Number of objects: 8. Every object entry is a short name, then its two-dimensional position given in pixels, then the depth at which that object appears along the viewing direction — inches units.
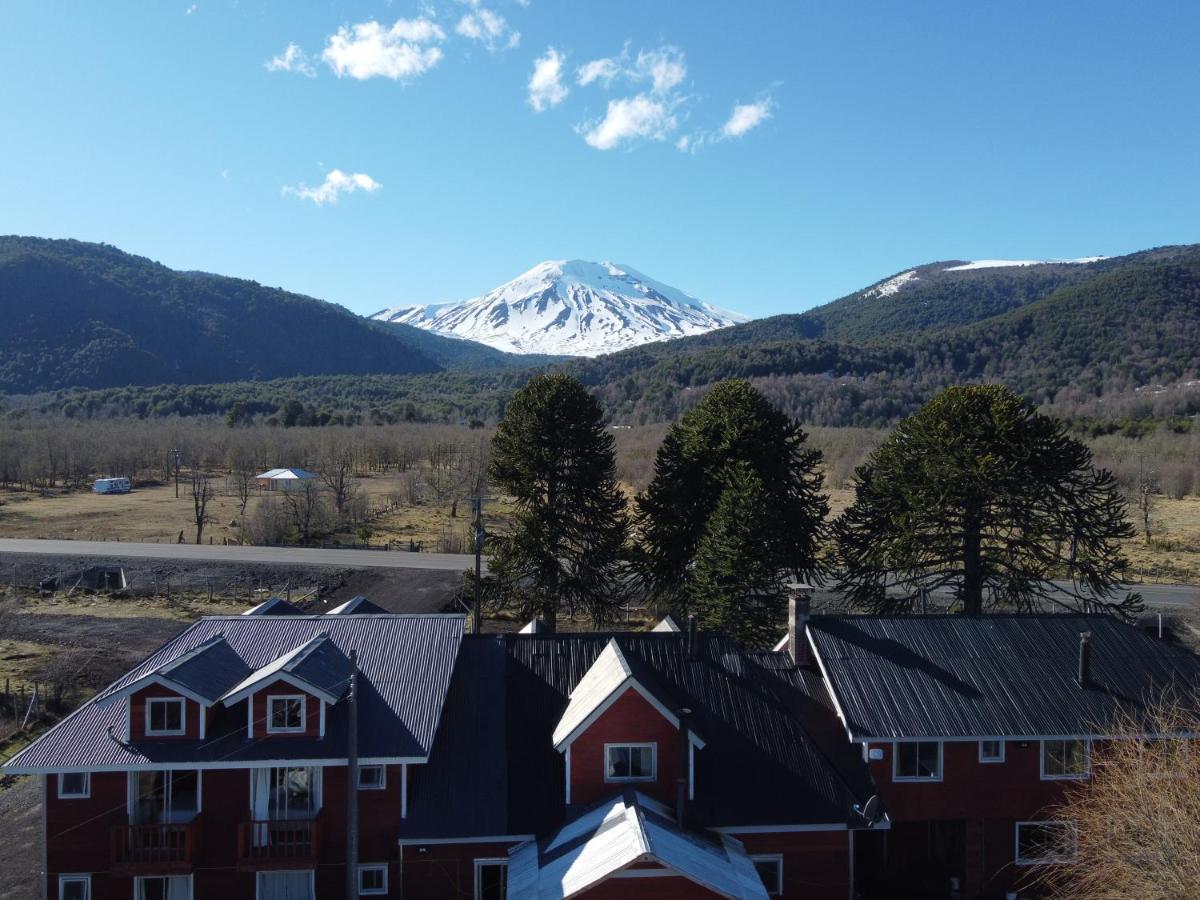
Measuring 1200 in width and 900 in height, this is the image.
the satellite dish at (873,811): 600.1
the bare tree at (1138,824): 458.0
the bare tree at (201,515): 2058.8
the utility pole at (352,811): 510.3
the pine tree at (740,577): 1023.0
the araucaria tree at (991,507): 1043.3
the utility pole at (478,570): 1123.9
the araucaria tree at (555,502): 1183.6
